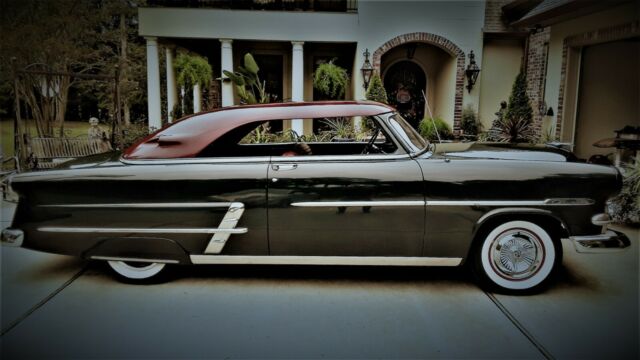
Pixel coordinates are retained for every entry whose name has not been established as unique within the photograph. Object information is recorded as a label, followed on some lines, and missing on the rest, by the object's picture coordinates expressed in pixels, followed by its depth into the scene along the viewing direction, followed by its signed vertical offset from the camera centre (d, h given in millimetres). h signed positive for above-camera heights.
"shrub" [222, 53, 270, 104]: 10078 +923
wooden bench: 8469 -658
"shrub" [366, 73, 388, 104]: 11430 +708
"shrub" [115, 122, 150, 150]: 12826 -512
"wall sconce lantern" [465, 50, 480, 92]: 11789 +1316
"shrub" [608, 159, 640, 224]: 5602 -1004
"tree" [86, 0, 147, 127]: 20422 +3055
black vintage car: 3547 -733
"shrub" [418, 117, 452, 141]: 11031 -215
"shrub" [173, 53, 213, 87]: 11039 +1187
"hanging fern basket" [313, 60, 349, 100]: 10836 +1001
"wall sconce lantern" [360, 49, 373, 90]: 12000 +1352
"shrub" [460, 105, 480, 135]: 12102 -29
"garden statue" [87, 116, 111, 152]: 9393 -466
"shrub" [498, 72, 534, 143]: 9716 +258
